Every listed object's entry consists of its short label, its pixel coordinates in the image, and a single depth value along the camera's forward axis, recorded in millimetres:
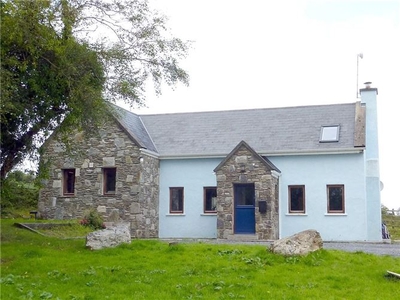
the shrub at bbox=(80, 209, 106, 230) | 22922
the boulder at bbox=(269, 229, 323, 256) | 13602
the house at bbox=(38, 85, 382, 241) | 24031
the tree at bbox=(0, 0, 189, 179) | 13000
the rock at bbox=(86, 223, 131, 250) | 15359
